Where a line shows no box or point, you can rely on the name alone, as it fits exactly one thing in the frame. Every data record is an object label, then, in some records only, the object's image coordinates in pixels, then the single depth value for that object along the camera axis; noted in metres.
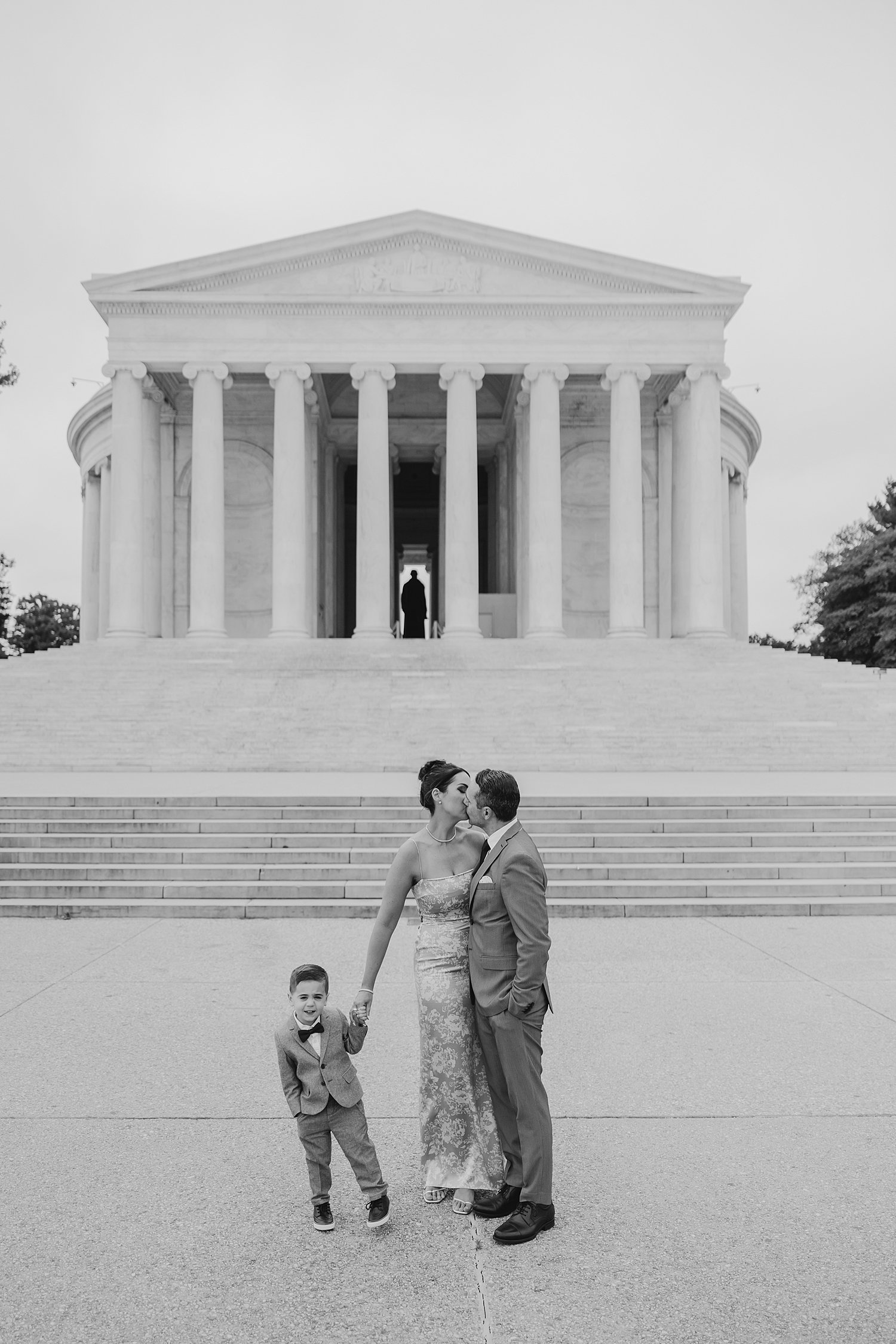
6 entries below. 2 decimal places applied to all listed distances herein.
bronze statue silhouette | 49.34
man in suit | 5.47
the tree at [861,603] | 60.44
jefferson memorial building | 42.22
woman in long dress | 5.78
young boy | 5.43
